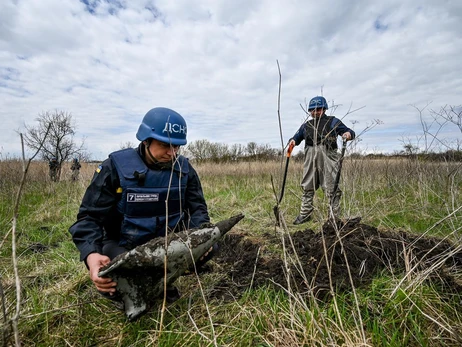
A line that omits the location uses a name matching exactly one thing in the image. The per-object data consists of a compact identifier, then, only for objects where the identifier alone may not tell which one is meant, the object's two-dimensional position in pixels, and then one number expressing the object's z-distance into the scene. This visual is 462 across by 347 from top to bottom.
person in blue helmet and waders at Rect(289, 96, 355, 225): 4.09
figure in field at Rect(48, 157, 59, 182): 10.70
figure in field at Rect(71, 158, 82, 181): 14.19
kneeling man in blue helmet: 1.77
